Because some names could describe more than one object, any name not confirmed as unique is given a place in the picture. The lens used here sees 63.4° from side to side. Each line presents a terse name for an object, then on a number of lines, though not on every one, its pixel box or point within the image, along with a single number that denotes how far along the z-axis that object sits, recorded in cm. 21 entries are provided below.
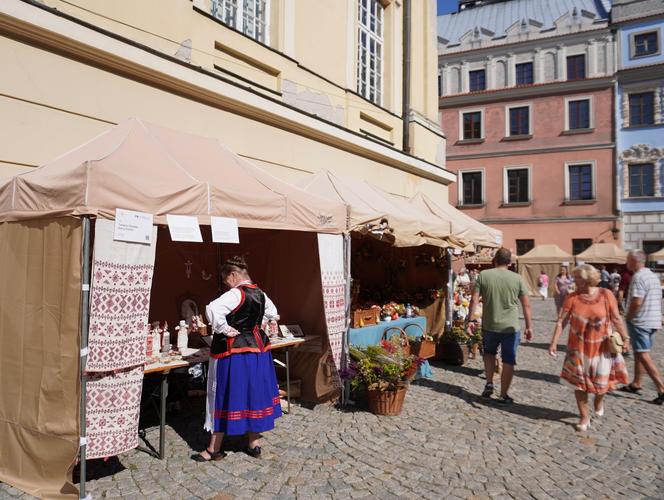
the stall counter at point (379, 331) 669
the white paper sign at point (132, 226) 371
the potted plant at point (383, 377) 555
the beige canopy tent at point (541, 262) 2420
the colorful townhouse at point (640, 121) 2488
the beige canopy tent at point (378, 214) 642
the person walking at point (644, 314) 612
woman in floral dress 495
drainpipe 1237
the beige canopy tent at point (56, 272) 362
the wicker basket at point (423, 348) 739
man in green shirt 577
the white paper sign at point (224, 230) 448
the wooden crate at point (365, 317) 703
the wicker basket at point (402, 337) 687
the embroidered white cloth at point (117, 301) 364
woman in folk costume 416
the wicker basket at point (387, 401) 554
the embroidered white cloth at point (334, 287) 571
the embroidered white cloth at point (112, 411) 370
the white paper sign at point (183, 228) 412
